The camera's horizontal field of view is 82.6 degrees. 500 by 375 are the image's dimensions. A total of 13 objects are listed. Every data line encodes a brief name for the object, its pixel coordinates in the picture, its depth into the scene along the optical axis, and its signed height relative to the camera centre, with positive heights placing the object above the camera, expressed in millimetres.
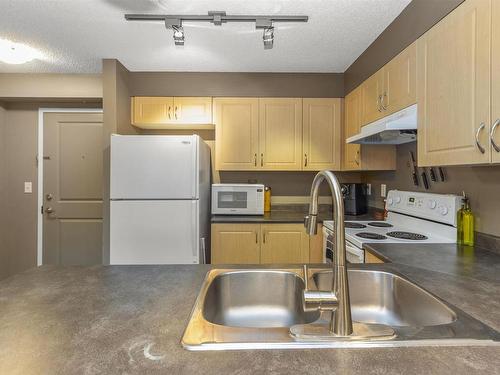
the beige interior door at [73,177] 3160 +103
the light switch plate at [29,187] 3178 -10
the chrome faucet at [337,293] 663 -250
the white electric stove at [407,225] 1703 -274
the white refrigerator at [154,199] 2287 -102
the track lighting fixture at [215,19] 1867 +1111
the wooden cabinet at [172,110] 2910 +782
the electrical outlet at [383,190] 2667 -28
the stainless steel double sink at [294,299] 930 -407
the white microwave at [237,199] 2834 -124
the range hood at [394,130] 1633 +375
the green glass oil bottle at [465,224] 1588 -209
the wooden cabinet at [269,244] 2592 -521
